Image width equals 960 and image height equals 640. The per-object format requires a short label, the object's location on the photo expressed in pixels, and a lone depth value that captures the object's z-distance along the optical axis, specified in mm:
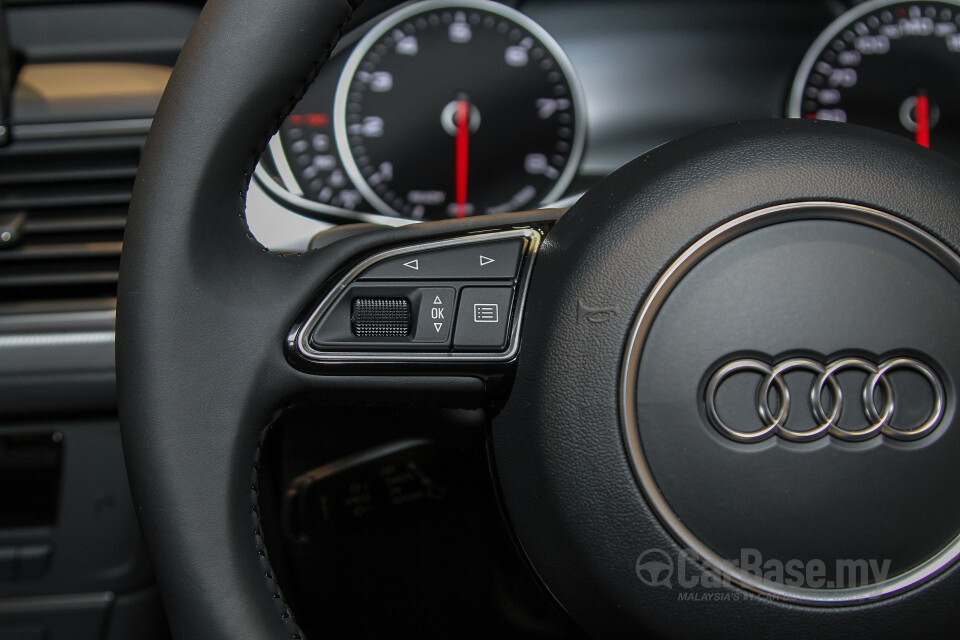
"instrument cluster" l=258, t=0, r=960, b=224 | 679
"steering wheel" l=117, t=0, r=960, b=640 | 400
